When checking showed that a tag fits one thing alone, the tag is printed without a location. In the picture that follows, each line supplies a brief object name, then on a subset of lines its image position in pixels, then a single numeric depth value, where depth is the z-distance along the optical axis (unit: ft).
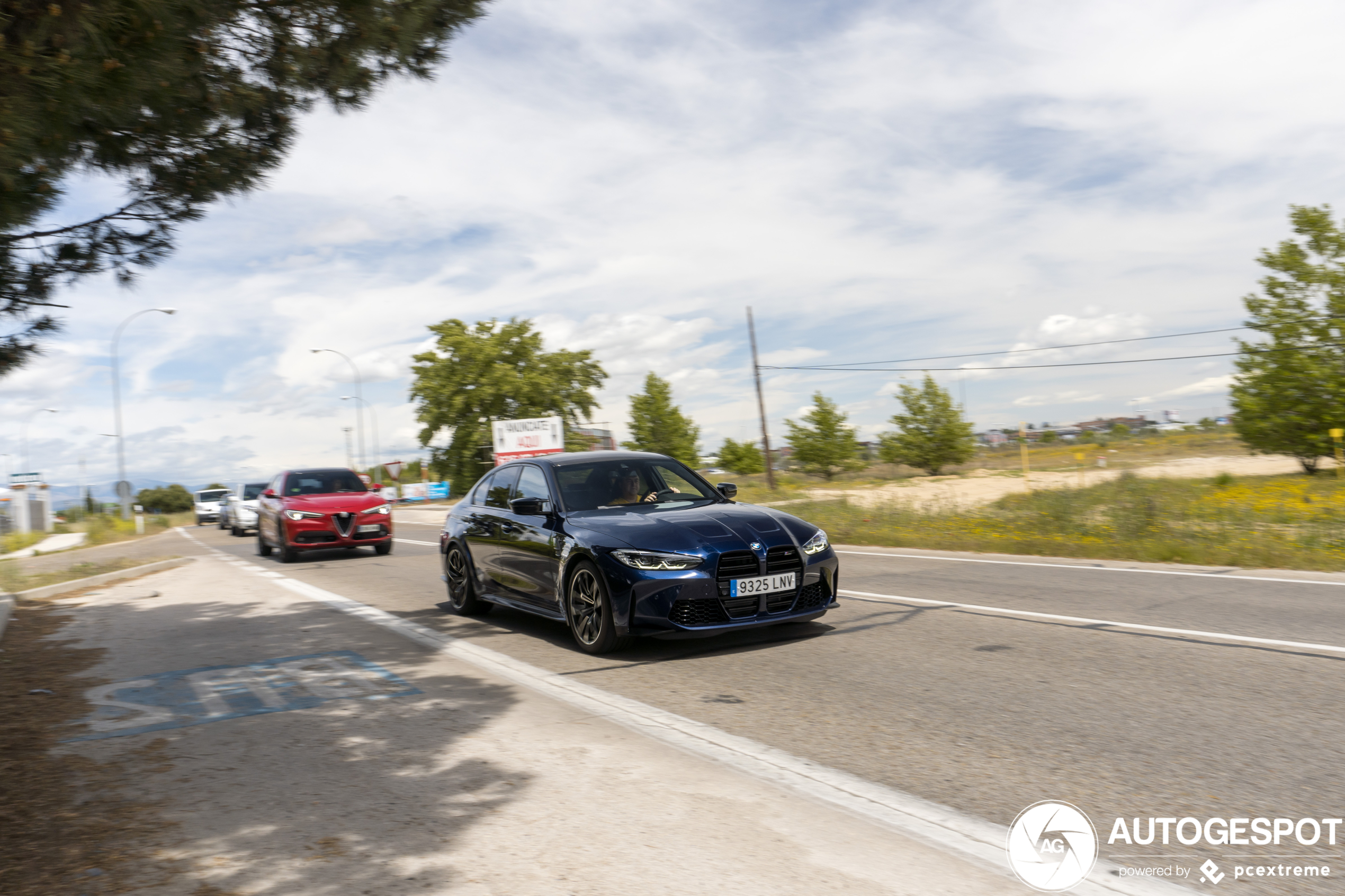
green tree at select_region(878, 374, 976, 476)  207.51
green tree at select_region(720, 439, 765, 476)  304.30
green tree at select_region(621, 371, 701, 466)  238.27
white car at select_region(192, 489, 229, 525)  164.14
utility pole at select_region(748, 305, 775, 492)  149.28
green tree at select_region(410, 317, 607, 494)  176.55
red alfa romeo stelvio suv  57.31
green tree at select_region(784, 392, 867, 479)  227.61
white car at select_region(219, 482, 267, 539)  100.58
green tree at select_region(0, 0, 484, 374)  13.88
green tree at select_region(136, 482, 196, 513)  503.20
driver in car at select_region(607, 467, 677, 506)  26.71
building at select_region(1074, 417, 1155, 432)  334.65
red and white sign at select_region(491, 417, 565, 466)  122.72
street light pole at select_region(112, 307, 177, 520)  150.41
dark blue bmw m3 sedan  21.98
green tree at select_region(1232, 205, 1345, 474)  99.71
